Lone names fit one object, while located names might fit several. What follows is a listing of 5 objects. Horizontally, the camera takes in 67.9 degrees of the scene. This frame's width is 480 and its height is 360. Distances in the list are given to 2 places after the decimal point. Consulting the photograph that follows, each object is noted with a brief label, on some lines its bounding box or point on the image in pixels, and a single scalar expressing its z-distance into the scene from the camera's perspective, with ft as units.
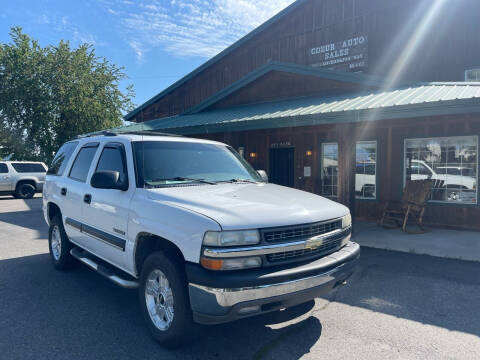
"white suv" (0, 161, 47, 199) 56.70
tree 88.07
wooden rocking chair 28.84
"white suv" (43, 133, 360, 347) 9.17
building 26.53
